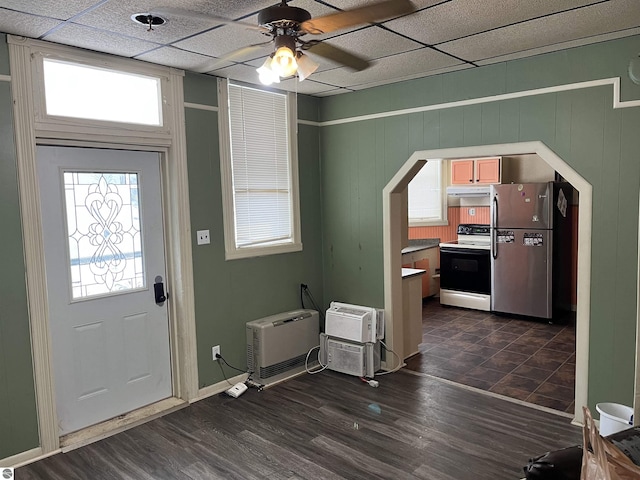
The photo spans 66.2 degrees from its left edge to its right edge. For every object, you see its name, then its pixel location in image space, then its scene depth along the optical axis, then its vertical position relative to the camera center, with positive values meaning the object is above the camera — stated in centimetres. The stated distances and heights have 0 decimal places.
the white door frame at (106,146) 299 +2
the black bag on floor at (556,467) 171 -97
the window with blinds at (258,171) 415 +27
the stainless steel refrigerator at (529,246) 589 -65
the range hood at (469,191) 674 +6
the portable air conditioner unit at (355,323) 435 -112
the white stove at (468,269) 653 -100
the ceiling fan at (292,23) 195 +73
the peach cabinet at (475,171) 662 +33
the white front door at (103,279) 328 -52
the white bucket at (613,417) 296 -140
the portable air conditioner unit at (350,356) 434 -142
